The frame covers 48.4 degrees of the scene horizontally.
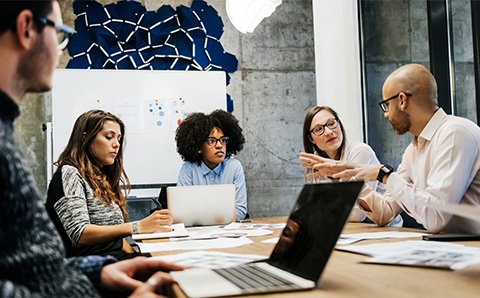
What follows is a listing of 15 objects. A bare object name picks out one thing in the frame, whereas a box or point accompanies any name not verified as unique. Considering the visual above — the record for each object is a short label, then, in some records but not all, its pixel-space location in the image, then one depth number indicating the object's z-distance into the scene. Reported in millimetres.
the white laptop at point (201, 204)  2896
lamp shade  3197
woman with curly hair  4047
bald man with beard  2152
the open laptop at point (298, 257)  1018
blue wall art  5062
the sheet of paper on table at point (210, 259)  1335
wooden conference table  953
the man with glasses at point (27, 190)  792
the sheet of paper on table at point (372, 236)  1809
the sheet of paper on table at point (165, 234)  2358
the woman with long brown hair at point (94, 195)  2480
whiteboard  4852
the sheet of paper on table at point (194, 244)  1882
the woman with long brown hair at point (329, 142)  3342
